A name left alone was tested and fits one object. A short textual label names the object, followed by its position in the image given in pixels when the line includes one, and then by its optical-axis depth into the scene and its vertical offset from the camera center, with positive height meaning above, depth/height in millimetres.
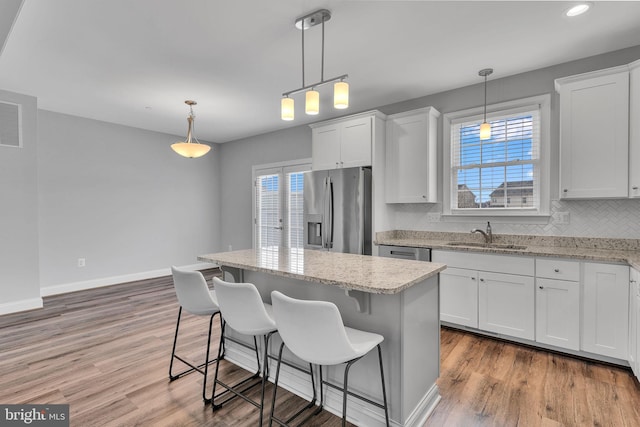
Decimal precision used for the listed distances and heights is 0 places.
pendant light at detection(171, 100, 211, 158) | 3830 +747
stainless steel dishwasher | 3381 -480
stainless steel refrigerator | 3771 -12
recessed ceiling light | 2207 +1396
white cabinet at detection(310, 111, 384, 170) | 3865 +877
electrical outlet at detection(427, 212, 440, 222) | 3910 -92
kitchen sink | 3295 -392
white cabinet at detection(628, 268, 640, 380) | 2211 -807
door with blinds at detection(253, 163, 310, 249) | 5449 +71
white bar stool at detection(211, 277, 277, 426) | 1788 -578
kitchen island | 1750 -655
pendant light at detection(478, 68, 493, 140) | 3199 +807
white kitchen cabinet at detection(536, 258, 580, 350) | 2637 -801
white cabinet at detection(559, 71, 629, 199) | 2631 +609
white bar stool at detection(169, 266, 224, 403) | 2123 -579
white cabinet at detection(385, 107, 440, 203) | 3725 +620
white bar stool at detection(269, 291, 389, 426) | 1465 -594
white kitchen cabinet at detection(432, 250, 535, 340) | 2857 -796
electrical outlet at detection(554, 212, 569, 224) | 3113 -90
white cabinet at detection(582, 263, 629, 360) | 2443 -800
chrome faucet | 3447 -288
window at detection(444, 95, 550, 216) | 3270 +516
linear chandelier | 2047 +754
